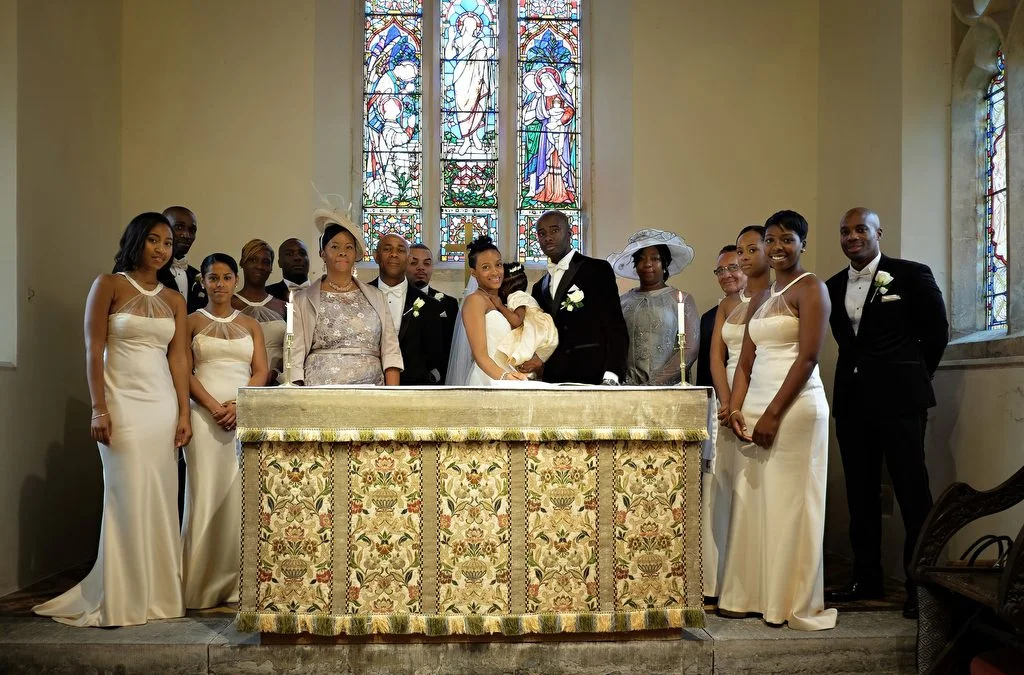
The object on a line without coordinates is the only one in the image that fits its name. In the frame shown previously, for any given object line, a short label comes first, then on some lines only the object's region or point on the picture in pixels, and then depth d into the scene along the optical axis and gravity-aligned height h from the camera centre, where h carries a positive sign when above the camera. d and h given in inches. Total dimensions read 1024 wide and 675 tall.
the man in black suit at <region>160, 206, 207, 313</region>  220.7 +16.6
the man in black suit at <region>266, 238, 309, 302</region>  235.1 +17.9
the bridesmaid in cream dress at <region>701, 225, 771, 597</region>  188.1 -10.0
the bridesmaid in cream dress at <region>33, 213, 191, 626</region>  173.2 -19.5
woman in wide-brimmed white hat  221.6 +4.7
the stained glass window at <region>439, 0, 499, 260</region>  324.8 +75.6
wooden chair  141.4 -38.8
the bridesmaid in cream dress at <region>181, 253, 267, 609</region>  191.0 -21.5
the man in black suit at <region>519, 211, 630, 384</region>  211.5 +4.3
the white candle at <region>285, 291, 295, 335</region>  159.0 +2.1
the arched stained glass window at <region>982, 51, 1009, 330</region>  223.9 +32.3
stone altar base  152.9 -52.5
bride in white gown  180.4 +3.4
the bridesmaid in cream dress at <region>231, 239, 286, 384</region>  213.3 +7.9
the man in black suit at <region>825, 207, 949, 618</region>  190.2 -9.8
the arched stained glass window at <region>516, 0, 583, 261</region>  324.8 +75.1
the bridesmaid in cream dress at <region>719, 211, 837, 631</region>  170.7 -22.4
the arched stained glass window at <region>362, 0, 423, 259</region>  322.0 +73.8
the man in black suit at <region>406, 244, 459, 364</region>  234.4 +16.0
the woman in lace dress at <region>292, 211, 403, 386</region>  185.3 +1.7
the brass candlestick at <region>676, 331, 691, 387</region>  158.2 -3.8
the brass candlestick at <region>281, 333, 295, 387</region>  161.2 -4.0
